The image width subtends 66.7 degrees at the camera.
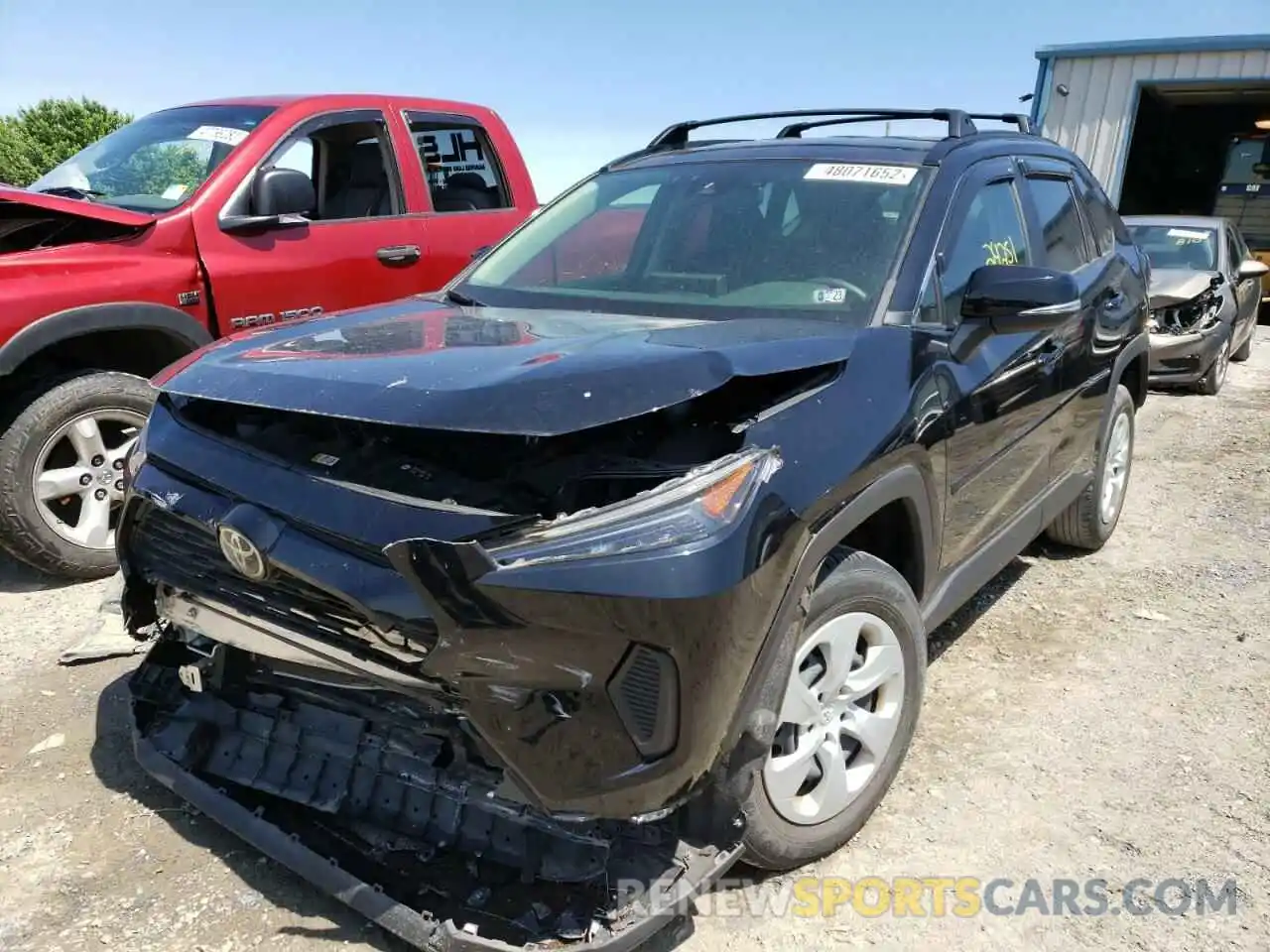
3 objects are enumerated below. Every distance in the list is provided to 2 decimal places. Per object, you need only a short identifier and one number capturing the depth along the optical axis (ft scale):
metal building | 45.44
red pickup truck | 12.72
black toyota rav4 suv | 6.09
